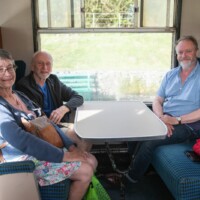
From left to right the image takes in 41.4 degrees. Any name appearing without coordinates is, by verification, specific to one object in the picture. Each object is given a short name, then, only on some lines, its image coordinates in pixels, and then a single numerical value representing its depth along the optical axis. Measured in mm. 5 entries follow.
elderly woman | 1474
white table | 1584
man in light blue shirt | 2059
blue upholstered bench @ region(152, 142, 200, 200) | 1570
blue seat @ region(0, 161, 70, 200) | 1588
